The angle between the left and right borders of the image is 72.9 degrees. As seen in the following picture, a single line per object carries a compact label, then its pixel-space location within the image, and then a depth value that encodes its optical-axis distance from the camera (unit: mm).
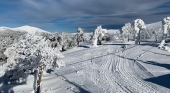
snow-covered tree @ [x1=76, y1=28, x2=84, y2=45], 67583
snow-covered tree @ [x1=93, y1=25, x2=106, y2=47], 51919
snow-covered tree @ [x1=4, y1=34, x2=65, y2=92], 16185
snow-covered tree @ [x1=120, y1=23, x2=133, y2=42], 64273
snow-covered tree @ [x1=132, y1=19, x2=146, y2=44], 48065
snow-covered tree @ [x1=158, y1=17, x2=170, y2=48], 37471
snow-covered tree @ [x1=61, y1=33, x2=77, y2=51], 54180
